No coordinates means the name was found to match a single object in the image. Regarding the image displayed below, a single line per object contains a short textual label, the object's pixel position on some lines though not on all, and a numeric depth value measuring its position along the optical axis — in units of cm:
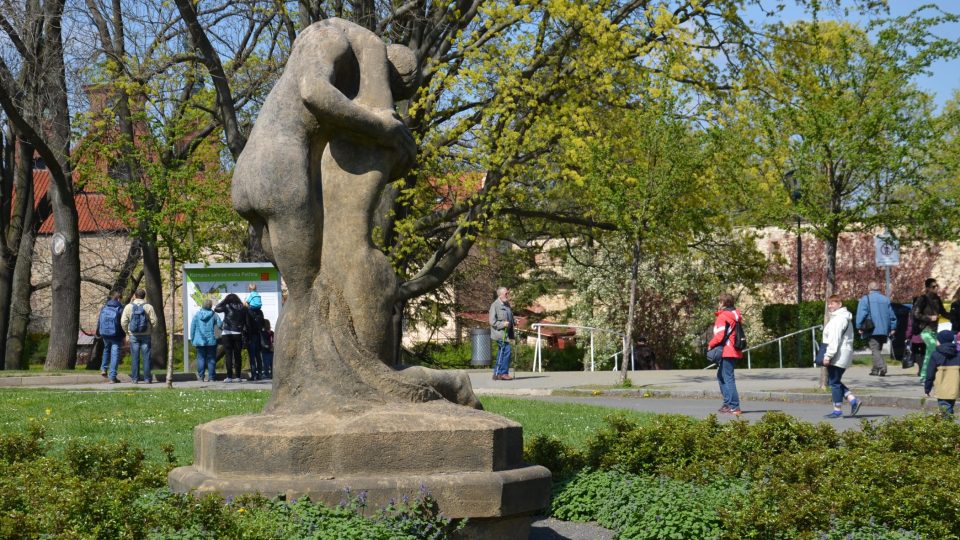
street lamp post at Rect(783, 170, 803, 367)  2039
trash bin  3331
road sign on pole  2289
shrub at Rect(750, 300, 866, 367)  3191
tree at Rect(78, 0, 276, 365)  2278
